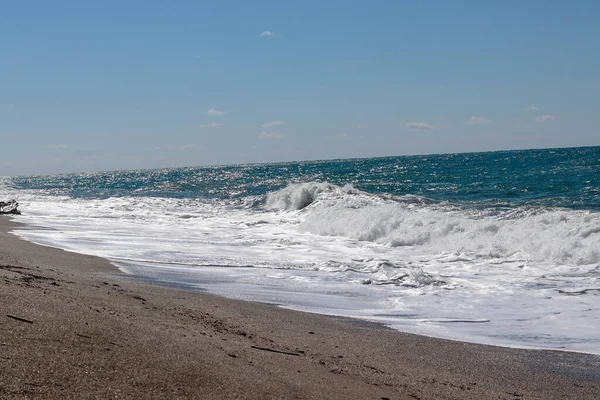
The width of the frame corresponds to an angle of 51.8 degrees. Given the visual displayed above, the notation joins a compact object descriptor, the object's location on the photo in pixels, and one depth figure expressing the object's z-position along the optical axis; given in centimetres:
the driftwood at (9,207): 2195
